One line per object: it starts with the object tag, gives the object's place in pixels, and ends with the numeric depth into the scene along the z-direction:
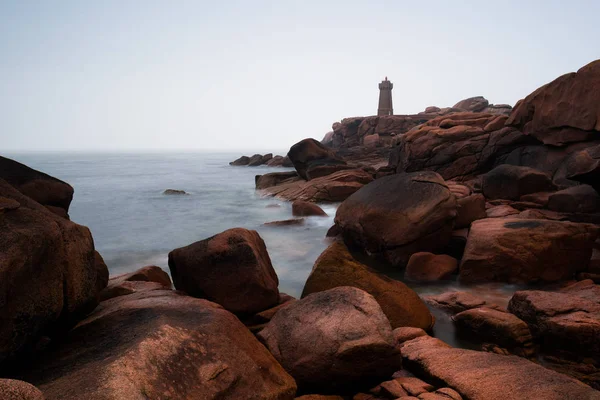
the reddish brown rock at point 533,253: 7.64
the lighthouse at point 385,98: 58.66
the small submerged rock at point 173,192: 28.41
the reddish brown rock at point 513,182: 11.82
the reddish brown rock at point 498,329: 5.26
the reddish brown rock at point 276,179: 25.44
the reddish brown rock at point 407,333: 4.93
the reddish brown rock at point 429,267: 8.54
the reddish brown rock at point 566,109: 12.81
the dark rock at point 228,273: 4.91
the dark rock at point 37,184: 5.26
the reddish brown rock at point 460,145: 16.70
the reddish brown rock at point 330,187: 19.28
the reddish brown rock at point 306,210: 16.47
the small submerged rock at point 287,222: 15.20
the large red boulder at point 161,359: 2.63
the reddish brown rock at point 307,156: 23.55
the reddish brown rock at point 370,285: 5.52
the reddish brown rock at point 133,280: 4.95
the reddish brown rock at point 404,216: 9.12
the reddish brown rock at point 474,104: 55.65
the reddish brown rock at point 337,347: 3.78
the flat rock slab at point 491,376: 3.31
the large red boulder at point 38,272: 2.80
